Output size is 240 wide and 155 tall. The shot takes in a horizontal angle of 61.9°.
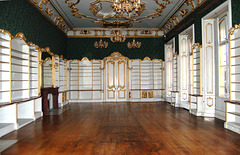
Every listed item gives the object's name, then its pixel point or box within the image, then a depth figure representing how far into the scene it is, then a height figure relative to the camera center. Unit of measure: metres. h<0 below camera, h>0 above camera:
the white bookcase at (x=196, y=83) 7.21 -0.23
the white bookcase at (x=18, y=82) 5.36 -0.13
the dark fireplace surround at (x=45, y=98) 7.70 -0.79
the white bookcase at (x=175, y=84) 9.62 -0.34
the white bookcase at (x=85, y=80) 12.16 -0.13
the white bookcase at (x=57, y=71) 9.62 +0.35
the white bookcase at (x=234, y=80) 5.14 -0.08
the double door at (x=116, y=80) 12.31 -0.15
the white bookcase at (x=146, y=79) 12.31 -0.09
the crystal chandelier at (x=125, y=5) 5.23 +1.95
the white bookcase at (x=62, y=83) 10.24 -0.31
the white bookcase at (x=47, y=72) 8.49 +0.24
